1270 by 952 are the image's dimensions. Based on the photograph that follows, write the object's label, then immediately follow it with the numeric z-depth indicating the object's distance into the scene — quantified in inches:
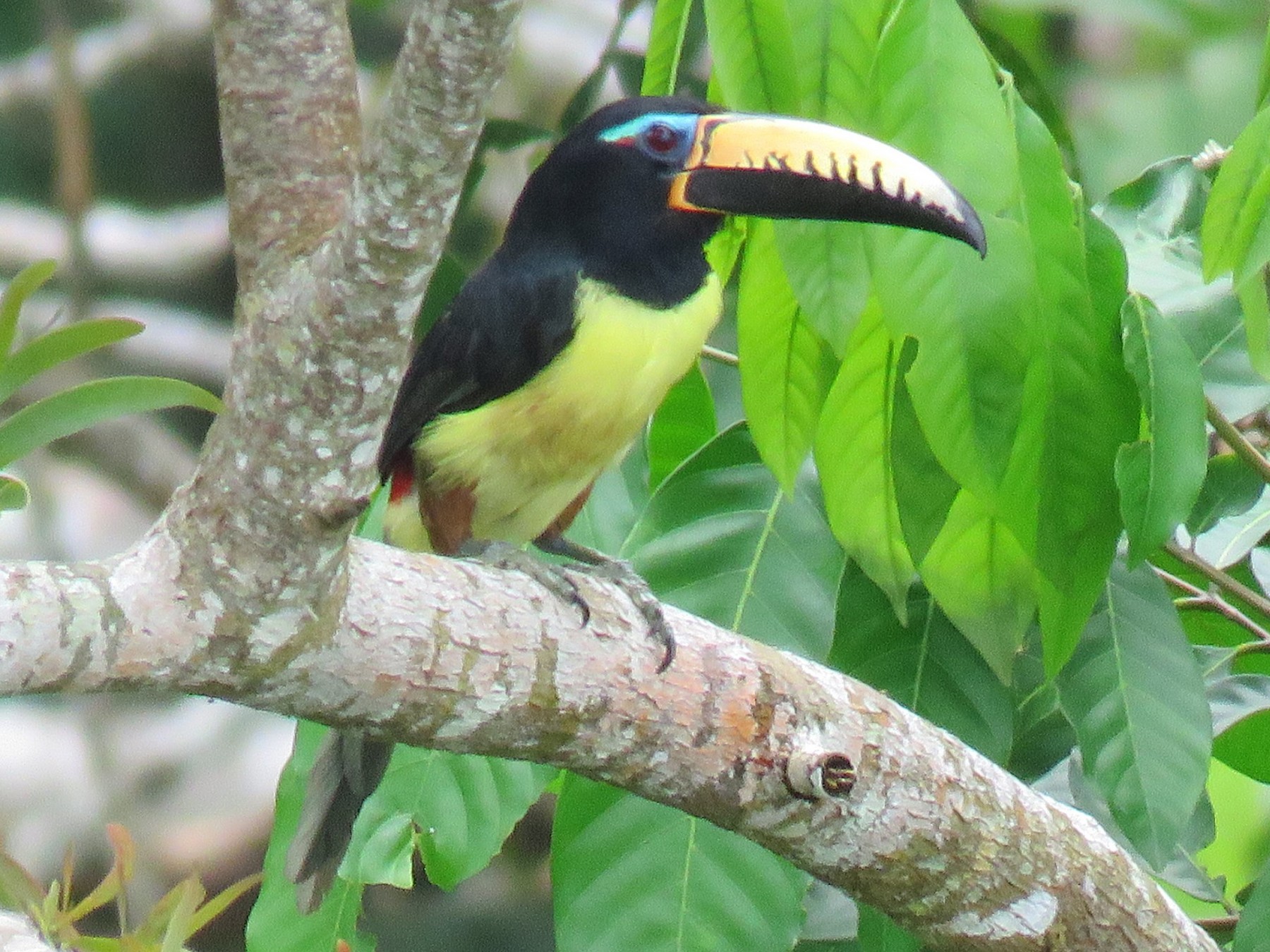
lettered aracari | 236.2
